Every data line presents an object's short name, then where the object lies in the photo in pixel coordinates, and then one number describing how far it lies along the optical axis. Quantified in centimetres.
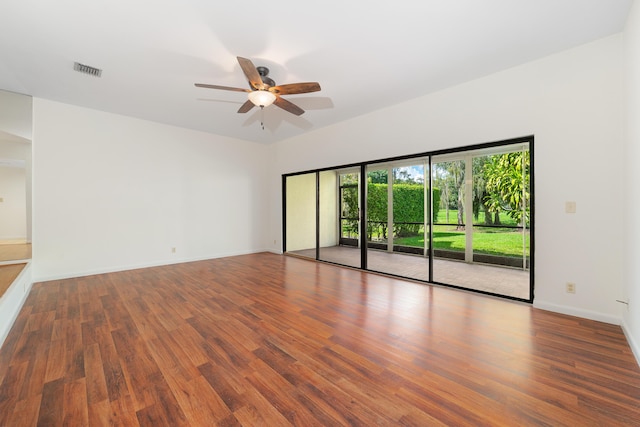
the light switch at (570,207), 284
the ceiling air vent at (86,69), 320
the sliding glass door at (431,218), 477
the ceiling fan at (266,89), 281
